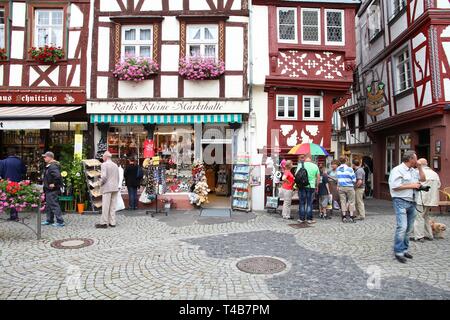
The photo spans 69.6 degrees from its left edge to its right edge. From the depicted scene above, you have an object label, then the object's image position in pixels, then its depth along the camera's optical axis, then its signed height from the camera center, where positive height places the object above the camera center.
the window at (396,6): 13.41 +6.86
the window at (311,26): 11.88 +5.18
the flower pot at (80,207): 10.44 -1.32
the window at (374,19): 15.89 +7.47
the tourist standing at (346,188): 9.43 -0.64
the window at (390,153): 15.48 +0.67
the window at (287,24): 11.84 +5.22
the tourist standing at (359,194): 9.78 -0.84
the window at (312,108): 12.02 +2.19
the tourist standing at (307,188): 8.99 -0.60
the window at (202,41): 11.67 +4.54
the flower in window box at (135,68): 11.16 +3.41
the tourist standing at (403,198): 5.59 -0.55
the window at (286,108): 11.96 +2.17
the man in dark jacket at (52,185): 8.20 -0.48
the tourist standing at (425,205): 7.02 -0.86
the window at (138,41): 11.73 +4.56
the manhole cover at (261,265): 5.19 -1.66
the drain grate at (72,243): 6.57 -1.61
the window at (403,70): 13.43 +4.11
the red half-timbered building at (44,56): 11.52 +3.99
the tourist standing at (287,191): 9.77 -0.74
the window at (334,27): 11.93 +5.16
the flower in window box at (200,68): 11.13 +3.40
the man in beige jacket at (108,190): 8.28 -0.59
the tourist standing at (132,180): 10.93 -0.45
